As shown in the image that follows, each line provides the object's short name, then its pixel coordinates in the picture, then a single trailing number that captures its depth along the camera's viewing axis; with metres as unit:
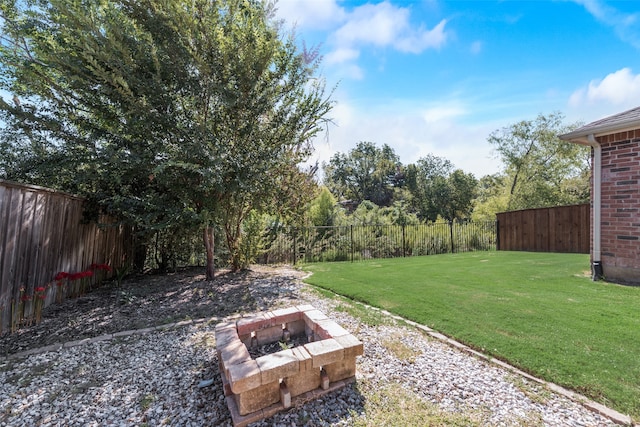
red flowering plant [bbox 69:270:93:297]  4.41
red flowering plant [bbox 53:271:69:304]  4.14
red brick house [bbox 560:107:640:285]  4.59
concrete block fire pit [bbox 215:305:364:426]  1.86
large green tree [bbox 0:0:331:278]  4.36
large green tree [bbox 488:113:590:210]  16.36
